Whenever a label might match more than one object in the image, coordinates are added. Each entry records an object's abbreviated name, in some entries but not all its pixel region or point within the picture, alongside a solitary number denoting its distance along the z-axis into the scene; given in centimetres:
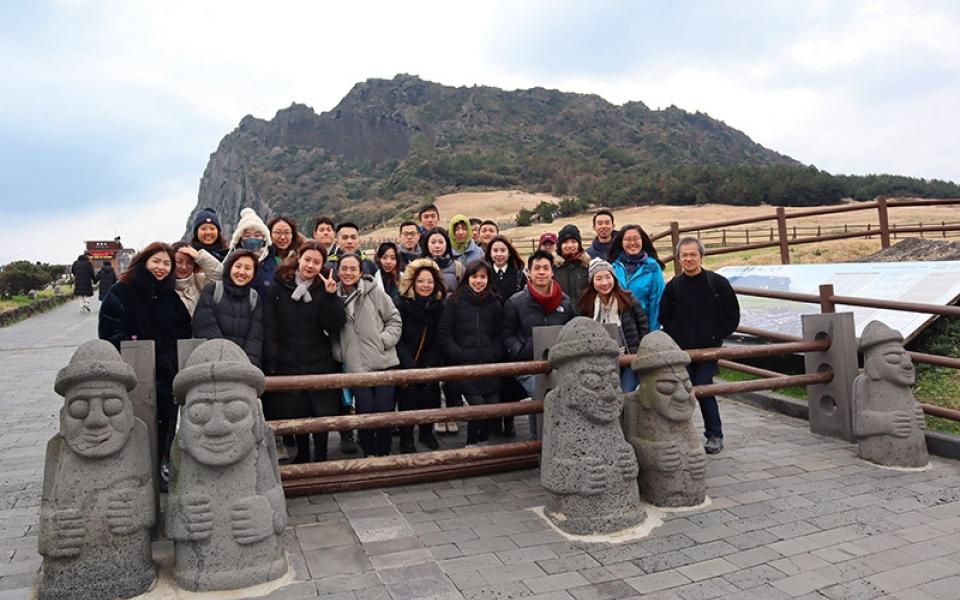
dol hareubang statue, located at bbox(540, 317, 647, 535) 398
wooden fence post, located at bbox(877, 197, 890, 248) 998
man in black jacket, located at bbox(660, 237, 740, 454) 550
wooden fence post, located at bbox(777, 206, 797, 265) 1023
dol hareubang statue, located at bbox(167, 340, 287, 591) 332
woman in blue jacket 580
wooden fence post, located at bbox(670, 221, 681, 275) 1083
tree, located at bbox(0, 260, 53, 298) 2175
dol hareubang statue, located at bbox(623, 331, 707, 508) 431
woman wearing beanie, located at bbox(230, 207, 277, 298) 566
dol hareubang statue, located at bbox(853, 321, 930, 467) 502
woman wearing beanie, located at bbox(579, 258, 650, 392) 534
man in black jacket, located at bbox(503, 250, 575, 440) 538
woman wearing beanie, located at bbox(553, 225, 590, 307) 613
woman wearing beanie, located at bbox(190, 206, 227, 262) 571
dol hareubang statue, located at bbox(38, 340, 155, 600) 317
